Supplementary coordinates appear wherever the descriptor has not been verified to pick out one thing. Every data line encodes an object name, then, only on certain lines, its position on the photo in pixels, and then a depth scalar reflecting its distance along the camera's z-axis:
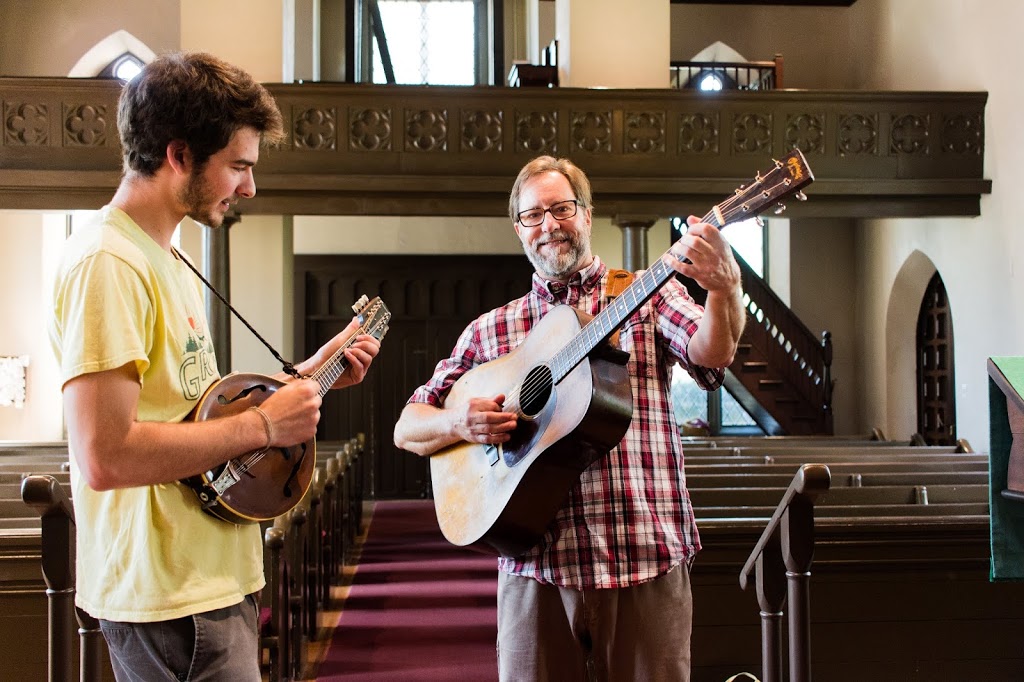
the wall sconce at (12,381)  10.97
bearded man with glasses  2.02
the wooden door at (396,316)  12.57
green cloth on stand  2.55
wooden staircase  12.02
